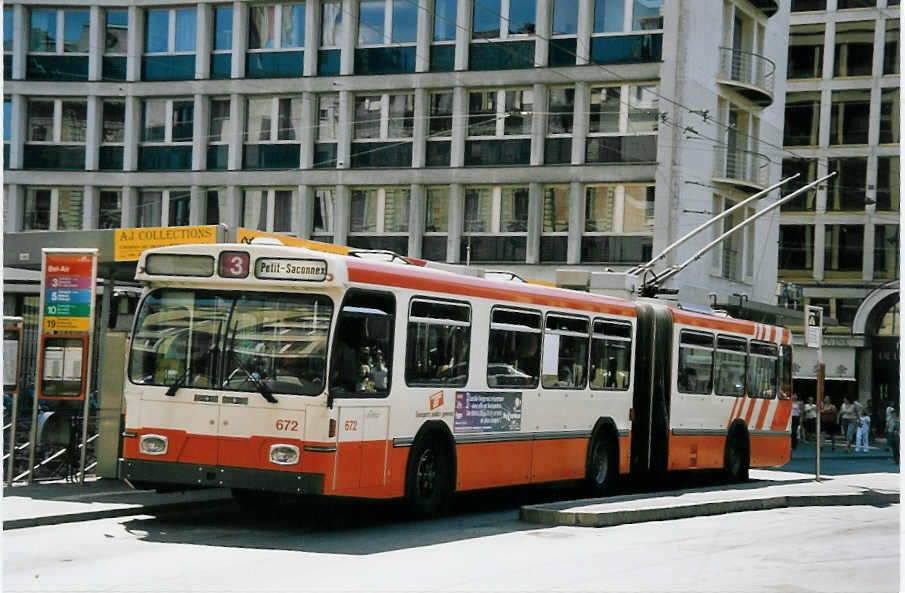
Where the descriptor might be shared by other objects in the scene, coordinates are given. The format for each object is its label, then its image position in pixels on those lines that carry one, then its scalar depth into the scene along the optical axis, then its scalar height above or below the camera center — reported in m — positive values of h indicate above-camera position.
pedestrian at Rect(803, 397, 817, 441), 45.53 -1.64
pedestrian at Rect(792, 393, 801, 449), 41.00 -1.54
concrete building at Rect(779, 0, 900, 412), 55.66 +6.83
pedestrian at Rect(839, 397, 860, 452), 42.47 -1.44
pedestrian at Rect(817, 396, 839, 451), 46.00 -1.61
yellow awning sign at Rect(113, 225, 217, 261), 19.44 +1.29
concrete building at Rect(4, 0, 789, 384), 37.88 +5.95
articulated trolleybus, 13.57 -0.30
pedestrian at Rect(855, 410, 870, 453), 42.28 -1.82
